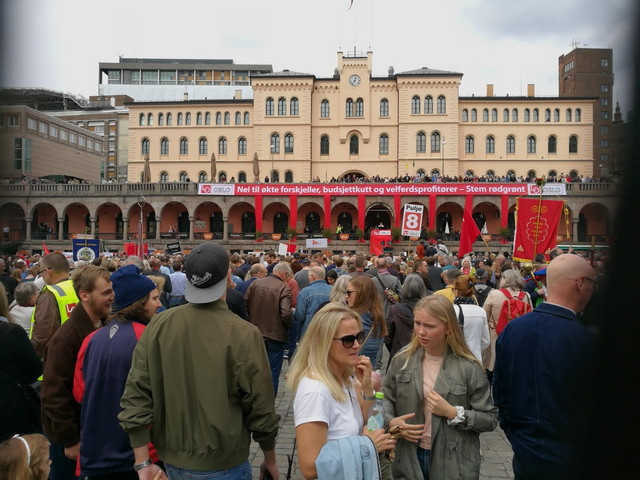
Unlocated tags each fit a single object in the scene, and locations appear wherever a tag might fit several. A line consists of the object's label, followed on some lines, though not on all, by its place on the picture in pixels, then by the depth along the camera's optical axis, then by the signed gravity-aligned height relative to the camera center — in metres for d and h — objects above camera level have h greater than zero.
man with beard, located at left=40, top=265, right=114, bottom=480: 3.90 -0.95
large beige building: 56.38 +11.39
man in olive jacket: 3.05 -0.86
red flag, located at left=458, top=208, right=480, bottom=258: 17.64 +0.21
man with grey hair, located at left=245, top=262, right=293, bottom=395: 8.27 -1.09
